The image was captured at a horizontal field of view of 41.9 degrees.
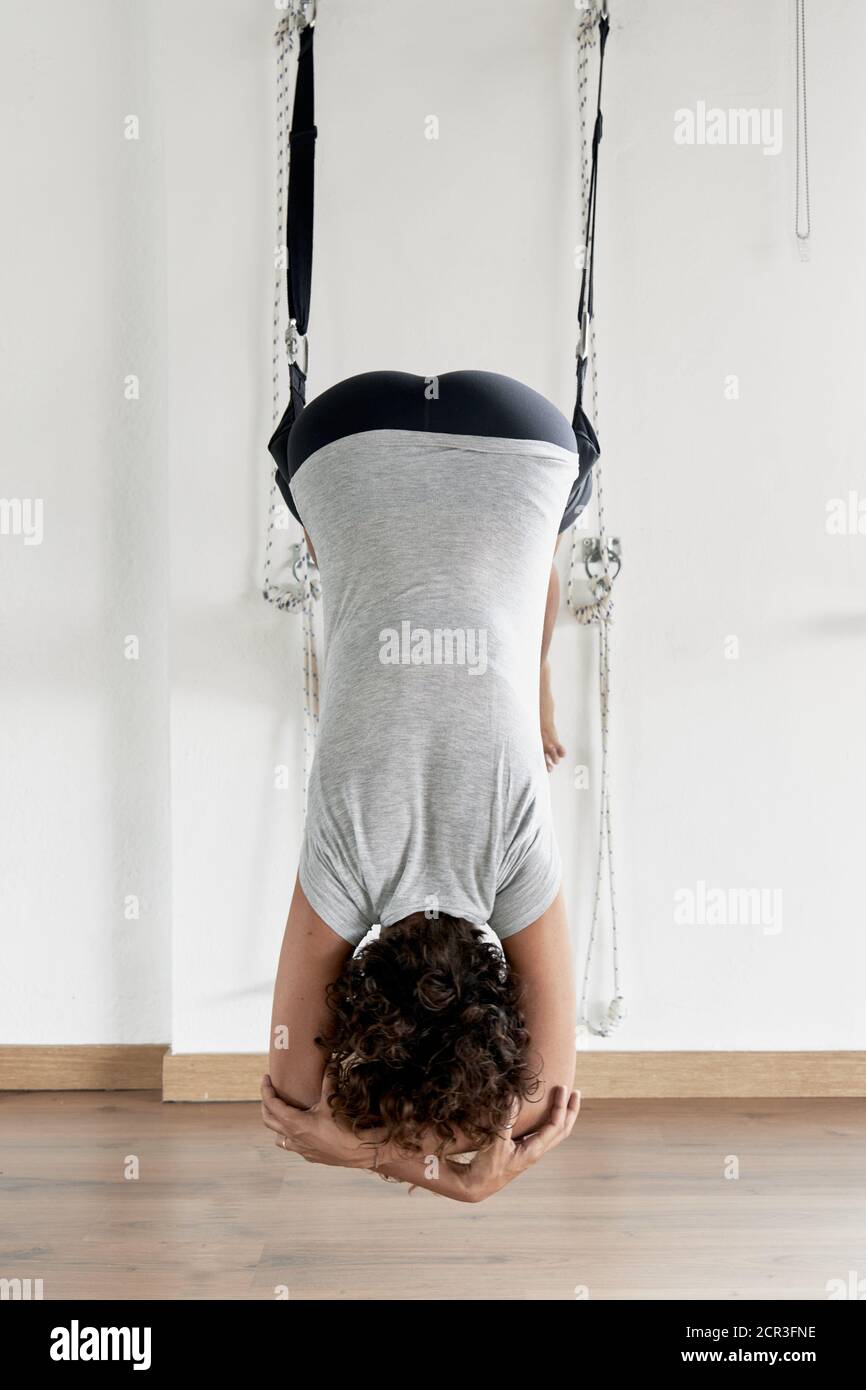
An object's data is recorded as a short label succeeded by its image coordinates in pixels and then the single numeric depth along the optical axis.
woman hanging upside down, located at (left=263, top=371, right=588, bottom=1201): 1.25
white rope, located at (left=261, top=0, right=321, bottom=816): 2.25
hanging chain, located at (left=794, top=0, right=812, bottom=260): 2.27
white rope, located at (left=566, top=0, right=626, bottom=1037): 2.25
